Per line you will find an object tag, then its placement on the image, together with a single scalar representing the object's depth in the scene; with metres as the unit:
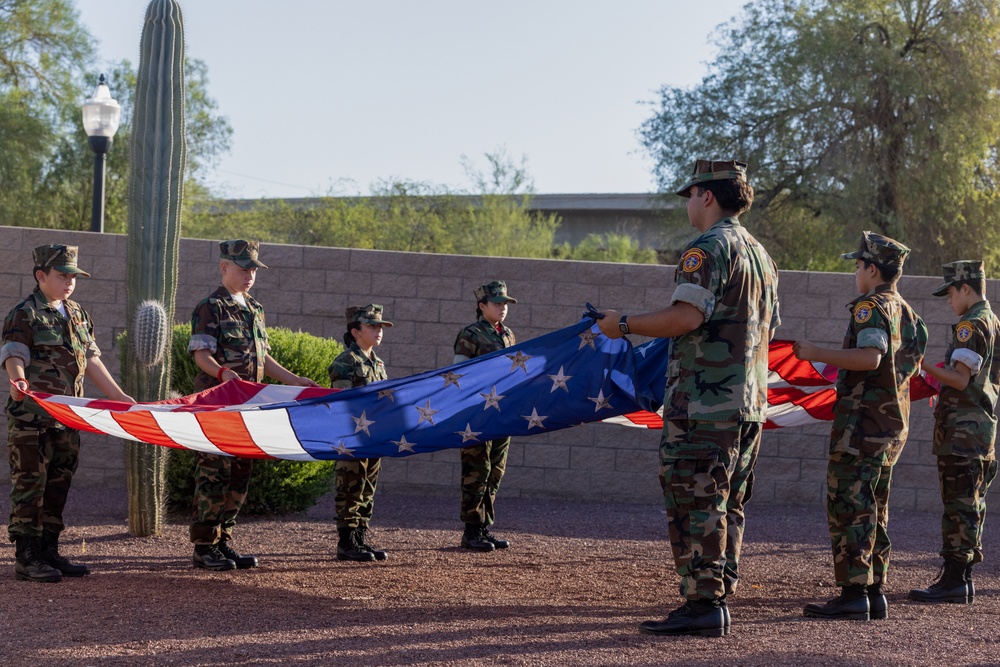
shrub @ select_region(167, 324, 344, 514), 8.82
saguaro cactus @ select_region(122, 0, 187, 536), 7.96
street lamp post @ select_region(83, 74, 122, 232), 13.09
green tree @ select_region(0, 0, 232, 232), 25.39
